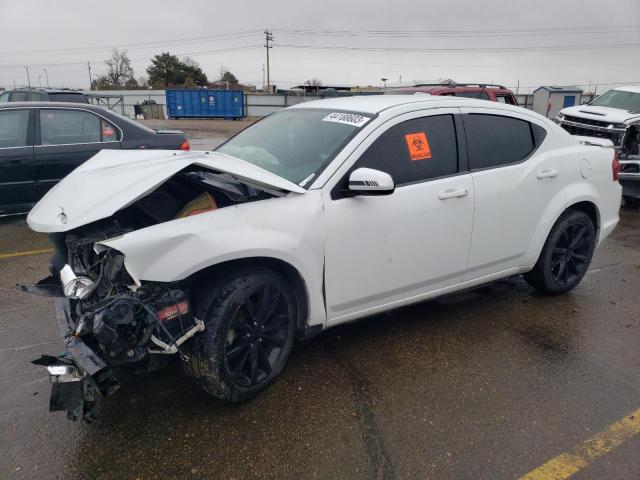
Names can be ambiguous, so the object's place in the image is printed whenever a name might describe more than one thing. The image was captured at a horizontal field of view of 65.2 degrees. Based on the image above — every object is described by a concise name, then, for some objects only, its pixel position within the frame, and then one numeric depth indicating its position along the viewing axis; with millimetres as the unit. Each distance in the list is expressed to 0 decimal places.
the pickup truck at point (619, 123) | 8377
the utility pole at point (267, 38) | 63250
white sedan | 2416
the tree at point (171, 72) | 67625
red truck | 10180
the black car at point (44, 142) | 6148
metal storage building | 27156
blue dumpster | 34469
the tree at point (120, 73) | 80031
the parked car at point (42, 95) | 12737
